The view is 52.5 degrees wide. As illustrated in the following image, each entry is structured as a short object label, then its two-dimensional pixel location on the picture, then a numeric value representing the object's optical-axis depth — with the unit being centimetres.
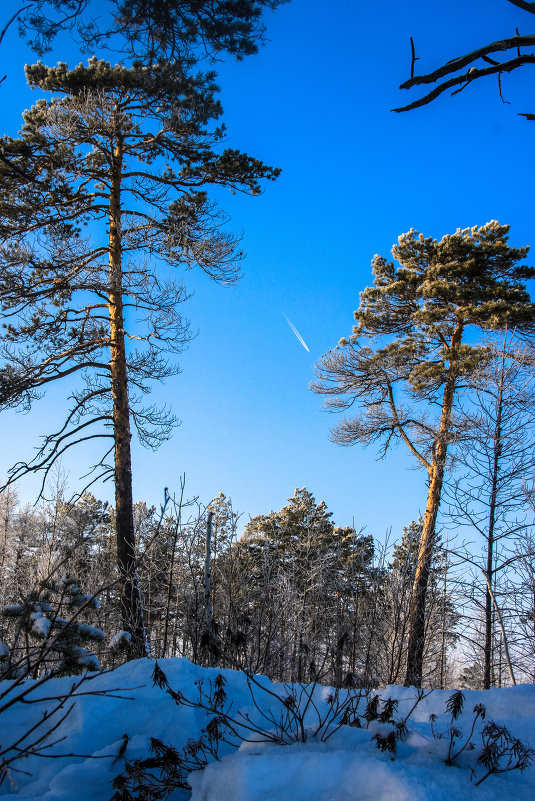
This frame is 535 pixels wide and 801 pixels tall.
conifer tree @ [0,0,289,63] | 501
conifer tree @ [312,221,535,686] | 1393
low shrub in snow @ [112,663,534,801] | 214
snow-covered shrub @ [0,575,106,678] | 580
